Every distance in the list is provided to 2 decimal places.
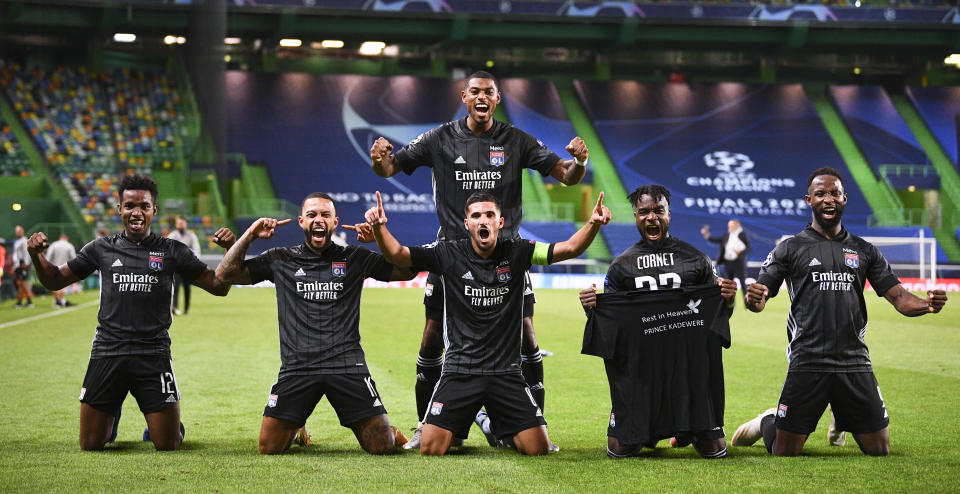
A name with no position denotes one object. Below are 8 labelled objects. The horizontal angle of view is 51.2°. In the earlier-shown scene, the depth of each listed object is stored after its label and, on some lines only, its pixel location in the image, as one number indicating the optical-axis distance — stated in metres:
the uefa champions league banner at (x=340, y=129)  39.62
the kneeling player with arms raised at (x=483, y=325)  6.37
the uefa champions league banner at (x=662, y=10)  38.44
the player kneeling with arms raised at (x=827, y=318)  6.30
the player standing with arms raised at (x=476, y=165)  6.82
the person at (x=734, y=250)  22.02
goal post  31.72
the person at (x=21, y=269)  22.19
